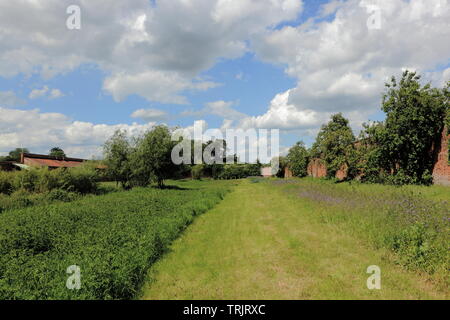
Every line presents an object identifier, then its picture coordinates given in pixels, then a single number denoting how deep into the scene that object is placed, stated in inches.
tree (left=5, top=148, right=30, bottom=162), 3235.2
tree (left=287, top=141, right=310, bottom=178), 1847.4
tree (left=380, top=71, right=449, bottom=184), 661.3
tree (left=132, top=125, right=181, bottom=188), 1056.8
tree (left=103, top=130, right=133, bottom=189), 1060.5
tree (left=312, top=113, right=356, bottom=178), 1085.8
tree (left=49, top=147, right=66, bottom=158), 3978.8
